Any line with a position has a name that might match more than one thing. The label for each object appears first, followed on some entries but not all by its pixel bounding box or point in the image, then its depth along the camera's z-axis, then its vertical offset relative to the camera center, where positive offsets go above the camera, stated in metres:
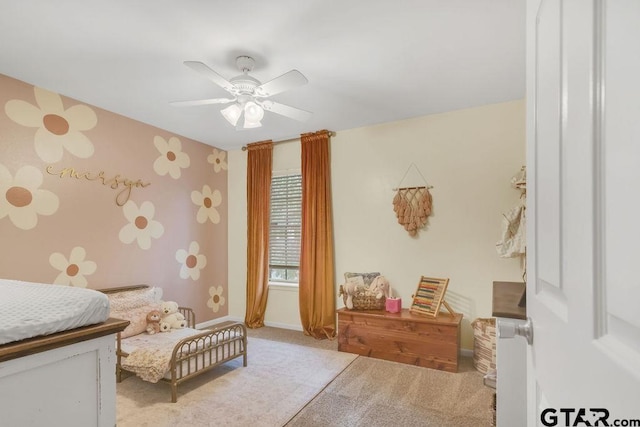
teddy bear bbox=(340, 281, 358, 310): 3.40 -0.83
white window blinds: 4.32 -0.19
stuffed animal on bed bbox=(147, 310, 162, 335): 3.08 -1.04
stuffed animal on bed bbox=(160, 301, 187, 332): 3.16 -1.04
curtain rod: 4.00 +0.98
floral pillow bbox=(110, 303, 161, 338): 2.97 -0.99
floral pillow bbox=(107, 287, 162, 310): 3.09 -0.85
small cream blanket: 2.43 -1.11
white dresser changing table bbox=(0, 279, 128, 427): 0.96 -0.50
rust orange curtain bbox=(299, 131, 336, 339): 3.88 -0.38
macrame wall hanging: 3.45 +0.09
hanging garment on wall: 2.61 -0.17
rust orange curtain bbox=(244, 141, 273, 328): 4.33 -0.22
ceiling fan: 2.11 +0.82
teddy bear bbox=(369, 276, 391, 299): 3.40 -0.78
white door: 0.35 +0.00
